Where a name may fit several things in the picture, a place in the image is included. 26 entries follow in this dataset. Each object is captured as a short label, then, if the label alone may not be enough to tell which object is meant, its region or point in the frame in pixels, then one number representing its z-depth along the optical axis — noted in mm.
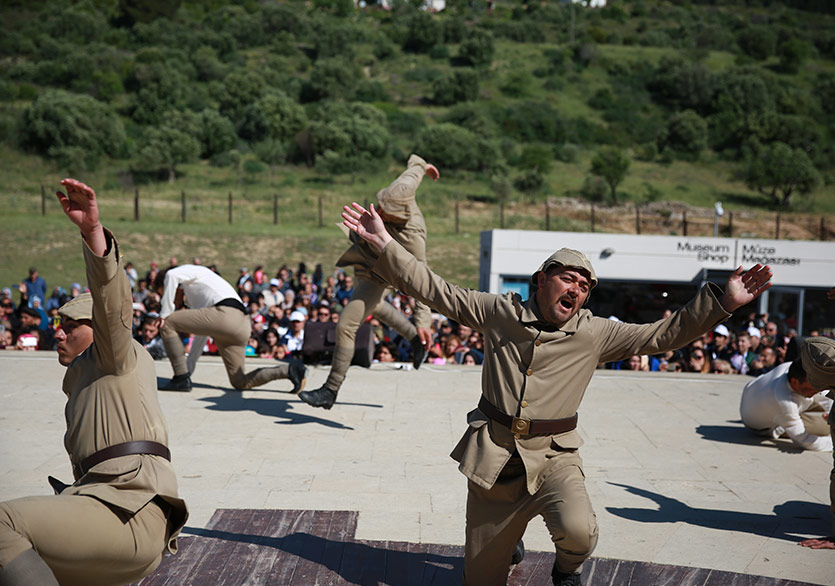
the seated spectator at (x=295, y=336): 13195
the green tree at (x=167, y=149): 54344
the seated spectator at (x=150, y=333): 12562
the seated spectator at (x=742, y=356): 13500
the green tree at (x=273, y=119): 65375
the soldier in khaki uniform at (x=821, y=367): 5215
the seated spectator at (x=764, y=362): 13055
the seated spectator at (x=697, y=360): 13172
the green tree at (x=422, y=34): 97688
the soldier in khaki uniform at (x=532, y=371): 3957
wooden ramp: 4469
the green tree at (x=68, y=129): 58031
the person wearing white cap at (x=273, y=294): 16828
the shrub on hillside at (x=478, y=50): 89312
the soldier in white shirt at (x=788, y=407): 7508
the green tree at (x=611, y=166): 57094
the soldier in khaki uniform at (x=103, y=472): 3023
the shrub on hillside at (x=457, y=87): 78312
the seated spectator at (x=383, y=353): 12820
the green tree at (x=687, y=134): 71625
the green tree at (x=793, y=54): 93606
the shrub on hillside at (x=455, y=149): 60625
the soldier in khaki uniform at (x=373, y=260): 7586
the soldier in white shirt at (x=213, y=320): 8461
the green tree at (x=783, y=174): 57594
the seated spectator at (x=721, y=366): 13156
